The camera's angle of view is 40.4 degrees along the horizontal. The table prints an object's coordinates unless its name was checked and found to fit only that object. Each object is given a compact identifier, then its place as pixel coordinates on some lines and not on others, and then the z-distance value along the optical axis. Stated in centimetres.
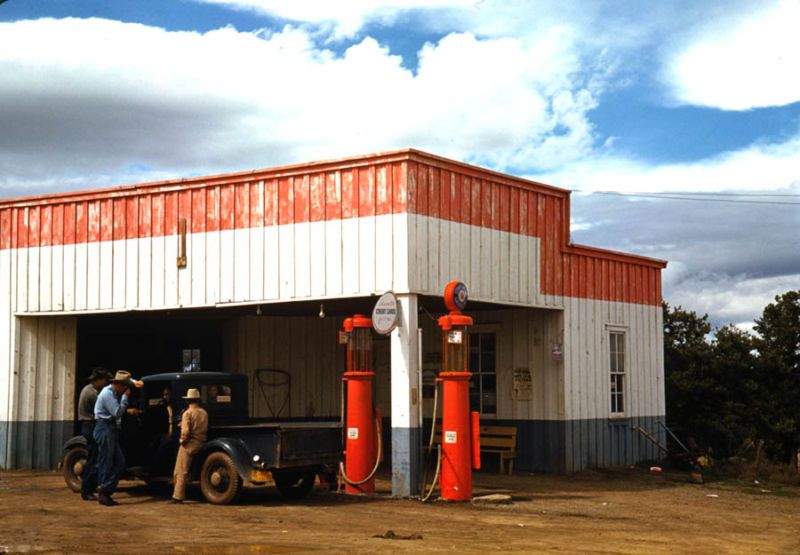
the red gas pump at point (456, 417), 1628
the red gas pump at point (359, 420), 1675
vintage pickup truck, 1499
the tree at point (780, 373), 2814
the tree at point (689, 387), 2834
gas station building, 1750
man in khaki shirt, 1532
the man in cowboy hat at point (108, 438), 1563
